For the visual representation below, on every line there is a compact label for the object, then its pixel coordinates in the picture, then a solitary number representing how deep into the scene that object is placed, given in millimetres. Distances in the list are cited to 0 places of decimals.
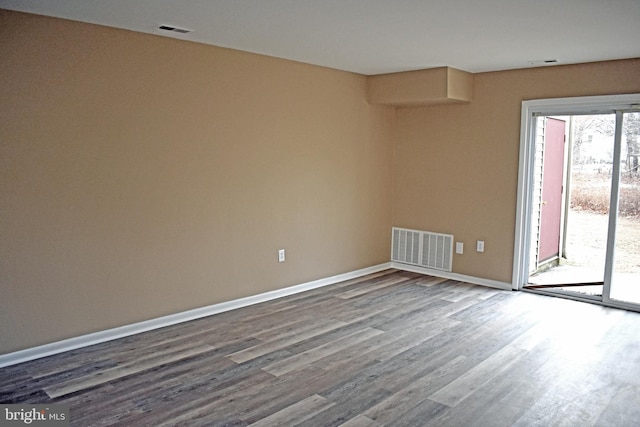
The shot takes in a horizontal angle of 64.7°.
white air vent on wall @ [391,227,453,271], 6012
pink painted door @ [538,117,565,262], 5582
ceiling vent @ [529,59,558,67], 4734
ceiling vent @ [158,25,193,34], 3726
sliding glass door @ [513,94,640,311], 4746
